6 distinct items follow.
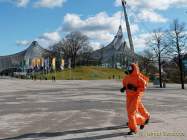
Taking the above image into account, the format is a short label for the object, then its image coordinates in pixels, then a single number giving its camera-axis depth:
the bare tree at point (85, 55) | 72.75
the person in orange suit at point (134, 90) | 5.63
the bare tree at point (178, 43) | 28.19
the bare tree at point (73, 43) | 71.42
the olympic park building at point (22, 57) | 74.69
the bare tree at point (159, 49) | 29.87
